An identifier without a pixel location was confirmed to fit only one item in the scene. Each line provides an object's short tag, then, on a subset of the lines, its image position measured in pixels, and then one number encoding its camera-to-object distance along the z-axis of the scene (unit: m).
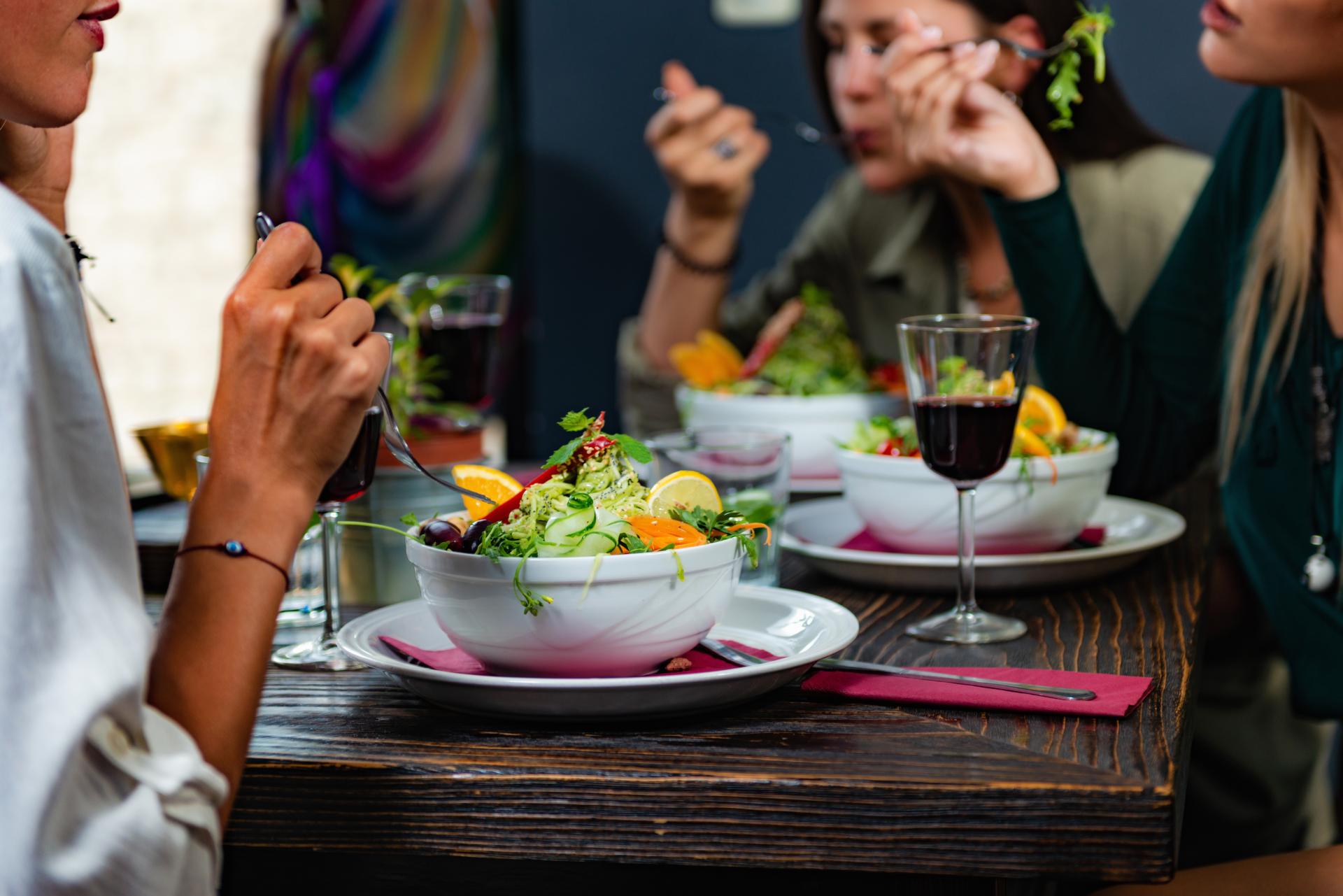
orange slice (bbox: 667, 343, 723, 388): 2.15
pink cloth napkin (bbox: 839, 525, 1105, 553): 1.42
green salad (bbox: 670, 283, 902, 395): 1.97
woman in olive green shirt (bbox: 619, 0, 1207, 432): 2.48
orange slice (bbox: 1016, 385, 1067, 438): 1.45
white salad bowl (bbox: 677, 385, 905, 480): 1.83
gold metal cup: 1.44
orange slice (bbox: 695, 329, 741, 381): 2.20
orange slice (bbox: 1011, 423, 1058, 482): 1.35
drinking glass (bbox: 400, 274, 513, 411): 1.64
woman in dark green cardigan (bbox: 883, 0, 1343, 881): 1.60
